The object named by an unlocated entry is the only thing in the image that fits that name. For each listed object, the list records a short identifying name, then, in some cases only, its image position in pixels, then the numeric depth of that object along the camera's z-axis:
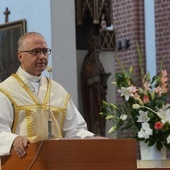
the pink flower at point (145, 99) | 7.87
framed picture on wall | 11.11
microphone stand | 6.09
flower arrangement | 7.80
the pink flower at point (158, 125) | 7.72
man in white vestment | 6.67
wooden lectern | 5.81
